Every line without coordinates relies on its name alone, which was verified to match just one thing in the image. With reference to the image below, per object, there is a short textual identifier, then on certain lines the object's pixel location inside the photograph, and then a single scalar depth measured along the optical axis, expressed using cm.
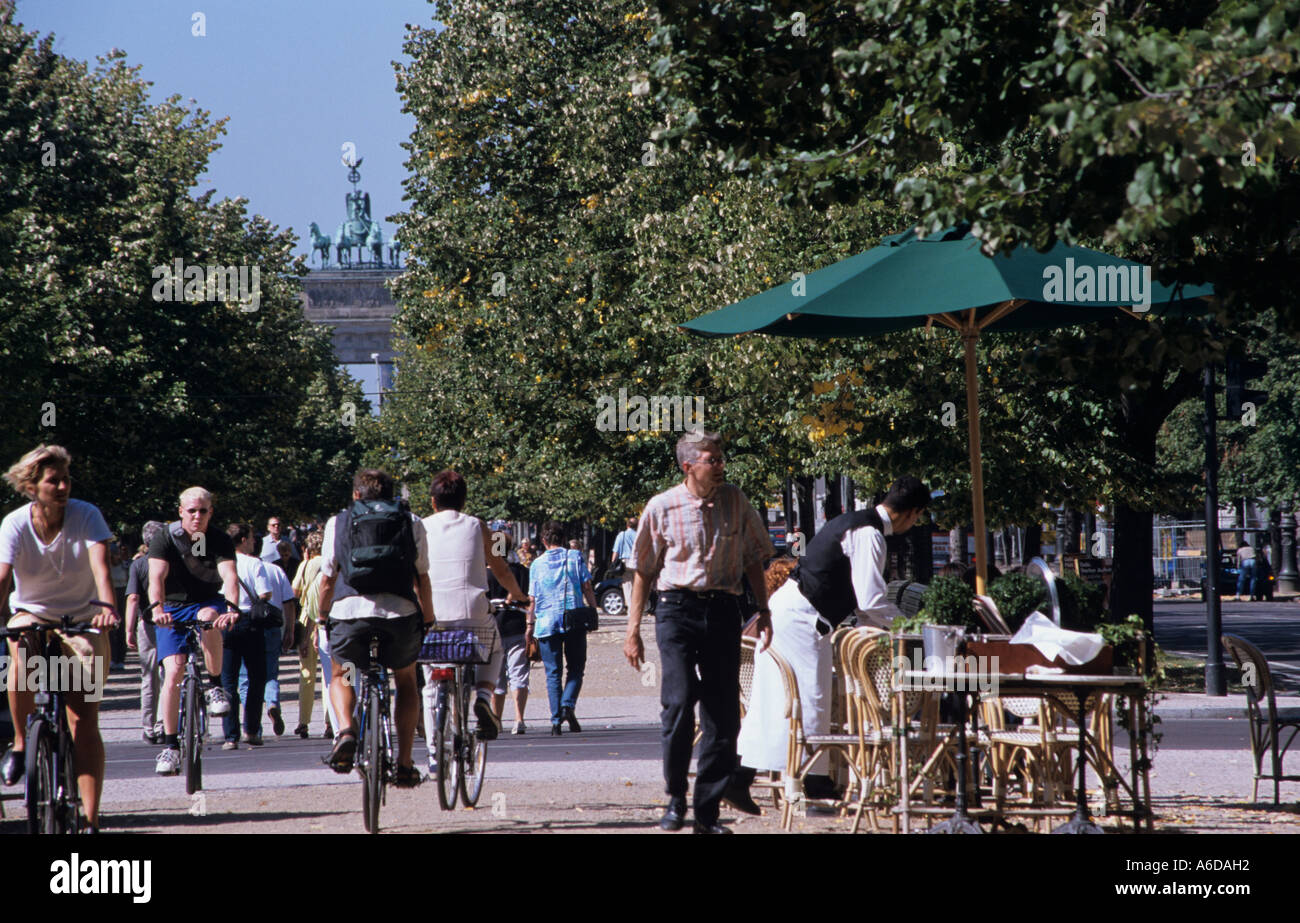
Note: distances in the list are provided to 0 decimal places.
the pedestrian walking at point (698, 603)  1623
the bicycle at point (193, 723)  2044
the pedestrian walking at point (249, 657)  2847
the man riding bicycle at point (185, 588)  2094
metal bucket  1480
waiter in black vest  1756
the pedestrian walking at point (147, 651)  2452
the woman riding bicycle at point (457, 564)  1950
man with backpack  1678
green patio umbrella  1781
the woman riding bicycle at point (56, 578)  1470
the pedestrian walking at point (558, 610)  3067
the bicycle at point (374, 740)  1620
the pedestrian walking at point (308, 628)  2895
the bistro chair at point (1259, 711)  1920
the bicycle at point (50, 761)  1385
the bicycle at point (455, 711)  1841
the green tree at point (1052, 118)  1266
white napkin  1462
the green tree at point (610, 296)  3756
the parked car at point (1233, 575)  9687
